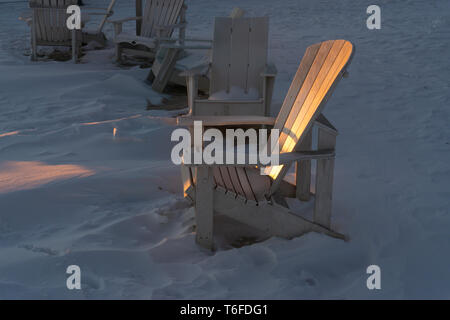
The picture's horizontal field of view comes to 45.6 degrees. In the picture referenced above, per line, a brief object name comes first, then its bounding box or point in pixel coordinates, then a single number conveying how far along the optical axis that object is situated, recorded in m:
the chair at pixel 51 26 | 8.23
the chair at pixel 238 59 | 4.88
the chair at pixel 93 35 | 8.65
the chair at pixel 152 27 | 7.32
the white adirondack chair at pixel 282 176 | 2.50
